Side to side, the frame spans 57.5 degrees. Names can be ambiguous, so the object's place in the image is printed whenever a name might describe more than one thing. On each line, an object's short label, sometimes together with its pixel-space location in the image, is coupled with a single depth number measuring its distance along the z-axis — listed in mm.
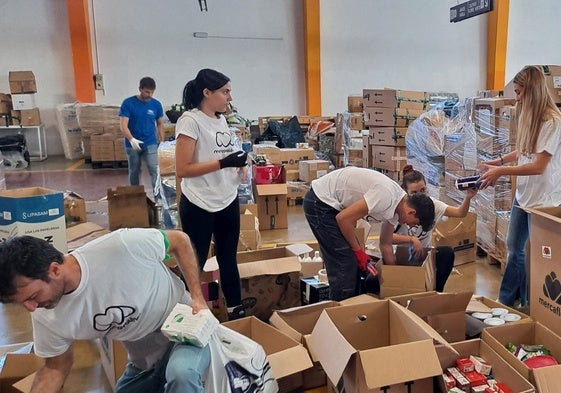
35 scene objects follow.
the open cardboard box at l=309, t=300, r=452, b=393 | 1733
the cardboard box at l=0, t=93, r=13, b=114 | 9125
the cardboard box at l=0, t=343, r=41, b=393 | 2168
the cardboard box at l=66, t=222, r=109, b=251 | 4137
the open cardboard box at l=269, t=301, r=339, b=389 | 2164
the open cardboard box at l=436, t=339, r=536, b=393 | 1830
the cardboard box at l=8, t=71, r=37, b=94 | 9000
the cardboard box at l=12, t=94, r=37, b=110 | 9281
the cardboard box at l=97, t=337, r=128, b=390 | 2174
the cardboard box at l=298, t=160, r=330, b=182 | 6031
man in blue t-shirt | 4750
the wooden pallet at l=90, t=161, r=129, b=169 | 8961
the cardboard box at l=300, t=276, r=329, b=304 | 2791
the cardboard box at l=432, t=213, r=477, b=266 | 3658
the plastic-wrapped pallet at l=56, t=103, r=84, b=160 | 9570
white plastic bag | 1653
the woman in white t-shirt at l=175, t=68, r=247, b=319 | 2402
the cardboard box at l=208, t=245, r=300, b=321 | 2795
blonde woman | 2398
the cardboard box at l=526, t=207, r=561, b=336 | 2115
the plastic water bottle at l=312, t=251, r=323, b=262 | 3307
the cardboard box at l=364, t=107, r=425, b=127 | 5977
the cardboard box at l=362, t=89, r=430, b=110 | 5996
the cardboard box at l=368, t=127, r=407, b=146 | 6012
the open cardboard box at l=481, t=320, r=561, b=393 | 1943
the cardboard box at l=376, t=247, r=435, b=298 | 2484
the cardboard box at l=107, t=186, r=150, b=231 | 4688
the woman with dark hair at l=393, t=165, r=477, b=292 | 2727
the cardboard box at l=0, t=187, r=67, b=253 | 3291
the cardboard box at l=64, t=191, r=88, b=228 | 4582
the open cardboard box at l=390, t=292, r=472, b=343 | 2262
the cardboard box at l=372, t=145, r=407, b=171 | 6090
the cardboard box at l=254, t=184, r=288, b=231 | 4830
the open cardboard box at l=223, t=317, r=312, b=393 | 1969
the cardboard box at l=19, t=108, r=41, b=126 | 9297
